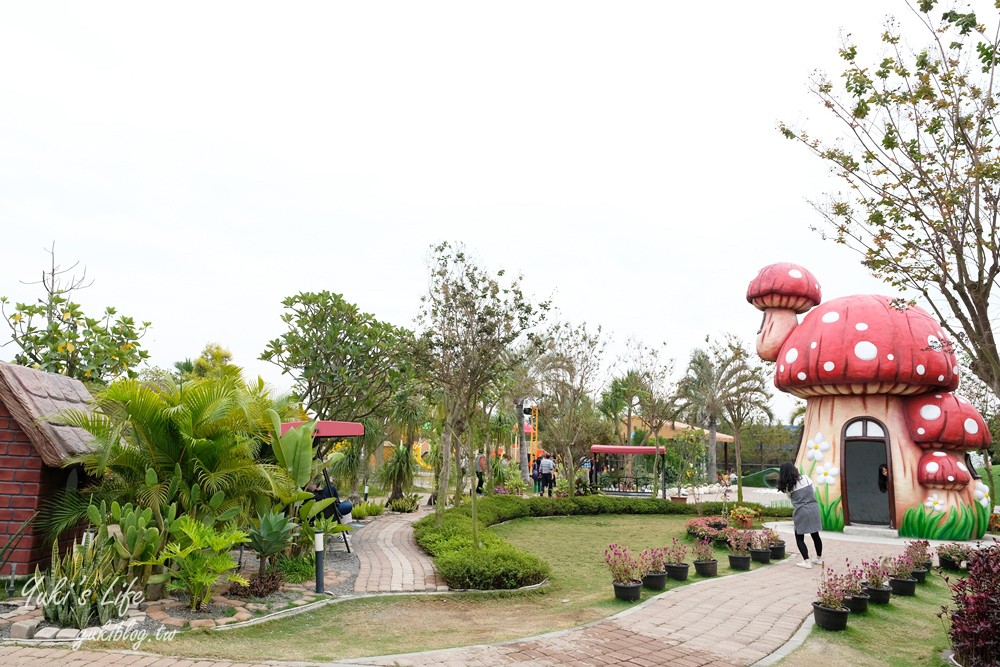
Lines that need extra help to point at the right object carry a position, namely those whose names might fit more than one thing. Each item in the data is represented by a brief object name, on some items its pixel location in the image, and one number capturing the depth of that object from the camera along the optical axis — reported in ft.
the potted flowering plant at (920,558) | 32.99
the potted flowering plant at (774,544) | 39.11
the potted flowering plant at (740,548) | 35.65
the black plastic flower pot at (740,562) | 35.63
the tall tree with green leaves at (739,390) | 70.49
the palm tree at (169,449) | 24.89
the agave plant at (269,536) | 26.35
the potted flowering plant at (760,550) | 37.55
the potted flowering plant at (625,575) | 26.43
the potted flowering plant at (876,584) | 27.22
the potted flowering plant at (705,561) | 32.35
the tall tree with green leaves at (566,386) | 75.41
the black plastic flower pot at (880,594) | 27.20
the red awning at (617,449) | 82.99
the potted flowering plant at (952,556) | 36.52
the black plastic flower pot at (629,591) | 26.37
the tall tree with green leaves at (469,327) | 42.42
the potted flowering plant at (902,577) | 29.73
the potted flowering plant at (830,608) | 22.95
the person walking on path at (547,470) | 84.07
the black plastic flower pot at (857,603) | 25.19
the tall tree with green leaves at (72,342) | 36.37
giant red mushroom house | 48.91
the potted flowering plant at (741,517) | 53.26
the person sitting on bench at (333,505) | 38.27
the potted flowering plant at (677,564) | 30.73
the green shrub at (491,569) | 30.22
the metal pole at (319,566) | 27.55
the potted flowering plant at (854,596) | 25.18
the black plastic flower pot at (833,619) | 22.93
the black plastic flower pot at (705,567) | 32.30
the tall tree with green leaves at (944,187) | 22.33
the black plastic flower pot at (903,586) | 29.71
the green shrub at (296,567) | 29.50
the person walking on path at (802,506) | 36.42
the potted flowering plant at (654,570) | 28.35
